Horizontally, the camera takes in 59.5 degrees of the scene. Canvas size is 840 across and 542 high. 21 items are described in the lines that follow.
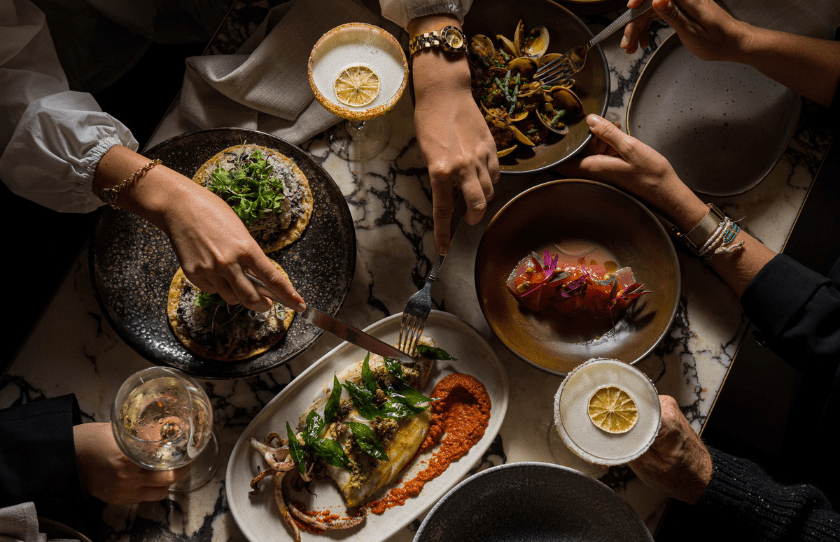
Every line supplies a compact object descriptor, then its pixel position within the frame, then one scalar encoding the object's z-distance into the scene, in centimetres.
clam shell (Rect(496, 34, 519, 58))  79
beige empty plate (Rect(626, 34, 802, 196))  81
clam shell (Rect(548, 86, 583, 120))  78
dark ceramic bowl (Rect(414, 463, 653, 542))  72
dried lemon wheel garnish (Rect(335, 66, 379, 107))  76
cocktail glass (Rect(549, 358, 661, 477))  72
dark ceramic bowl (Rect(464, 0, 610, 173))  78
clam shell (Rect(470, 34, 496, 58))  79
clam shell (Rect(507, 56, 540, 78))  78
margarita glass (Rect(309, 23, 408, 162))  76
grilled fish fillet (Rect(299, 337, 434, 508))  74
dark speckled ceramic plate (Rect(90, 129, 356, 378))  75
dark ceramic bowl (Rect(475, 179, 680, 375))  76
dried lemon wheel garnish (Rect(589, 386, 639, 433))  72
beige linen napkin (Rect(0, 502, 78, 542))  67
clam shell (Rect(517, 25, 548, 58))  80
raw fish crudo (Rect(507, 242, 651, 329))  76
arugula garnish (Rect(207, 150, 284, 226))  75
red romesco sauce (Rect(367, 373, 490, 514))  76
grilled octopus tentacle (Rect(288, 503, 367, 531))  74
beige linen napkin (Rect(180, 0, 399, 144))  79
